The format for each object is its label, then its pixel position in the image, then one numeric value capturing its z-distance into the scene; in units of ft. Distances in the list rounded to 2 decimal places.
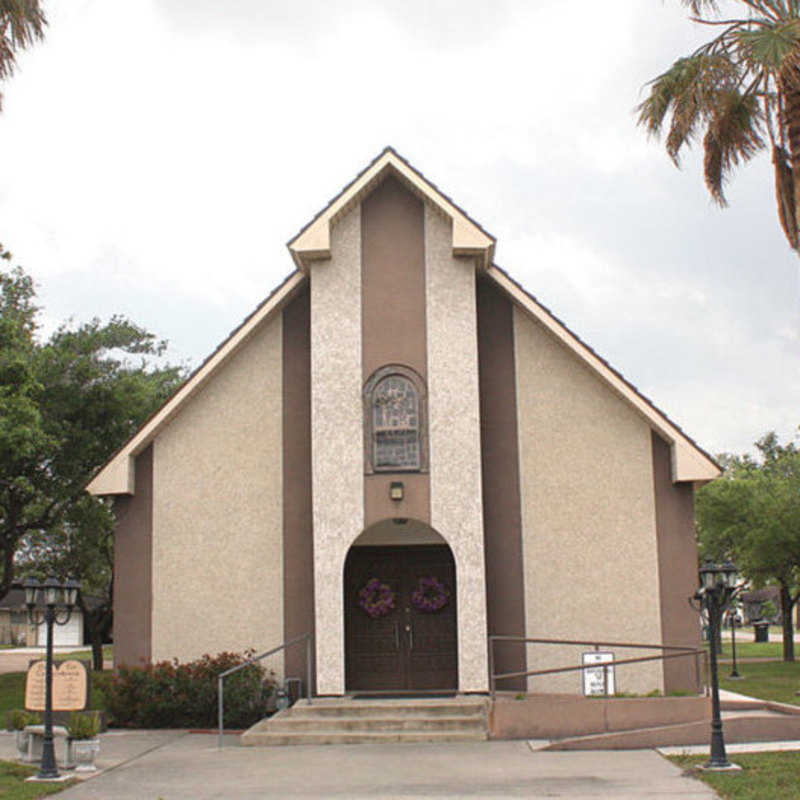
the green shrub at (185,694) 59.00
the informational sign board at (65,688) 47.96
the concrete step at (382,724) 52.39
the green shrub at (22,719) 48.67
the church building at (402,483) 59.31
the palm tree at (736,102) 53.47
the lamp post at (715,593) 43.39
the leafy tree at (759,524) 111.14
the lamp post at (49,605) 43.93
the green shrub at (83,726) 46.19
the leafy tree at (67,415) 84.02
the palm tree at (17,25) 50.26
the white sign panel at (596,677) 58.70
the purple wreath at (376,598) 63.93
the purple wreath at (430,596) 63.98
